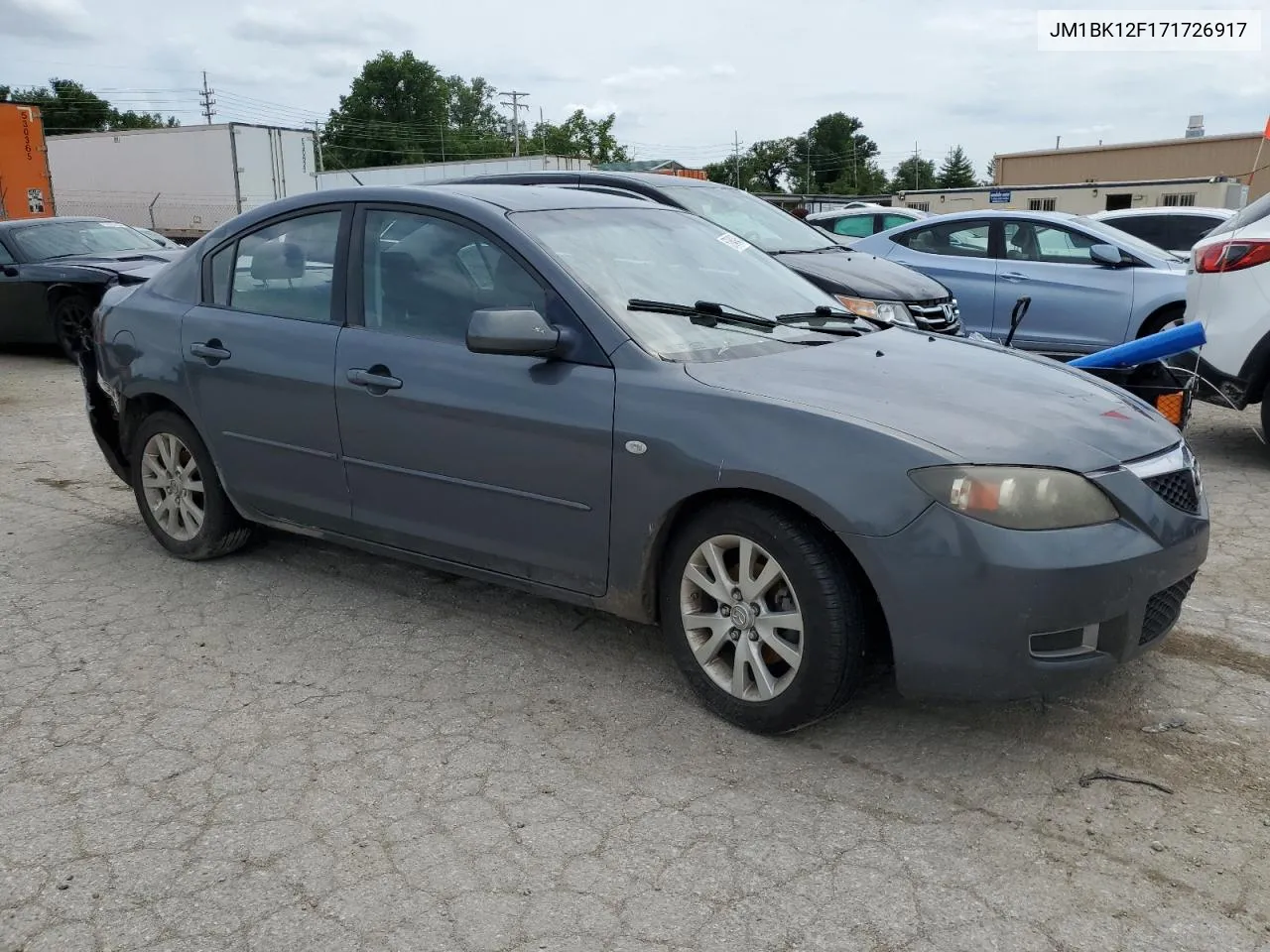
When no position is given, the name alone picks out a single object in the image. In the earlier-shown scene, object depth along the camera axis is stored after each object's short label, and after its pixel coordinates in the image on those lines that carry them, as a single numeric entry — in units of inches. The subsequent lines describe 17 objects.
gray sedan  117.9
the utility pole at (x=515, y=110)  3302.2
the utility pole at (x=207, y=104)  3916.8
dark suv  286.5
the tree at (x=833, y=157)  4520.2
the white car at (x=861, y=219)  626.8
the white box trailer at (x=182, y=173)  1176.8
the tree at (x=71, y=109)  3430.1
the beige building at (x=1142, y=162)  2016.5
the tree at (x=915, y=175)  4847.4
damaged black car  434.6
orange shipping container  772.0
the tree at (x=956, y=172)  4545.0
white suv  247.8
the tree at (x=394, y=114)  3853.3
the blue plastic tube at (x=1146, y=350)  190.2
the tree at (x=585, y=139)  3649.1
